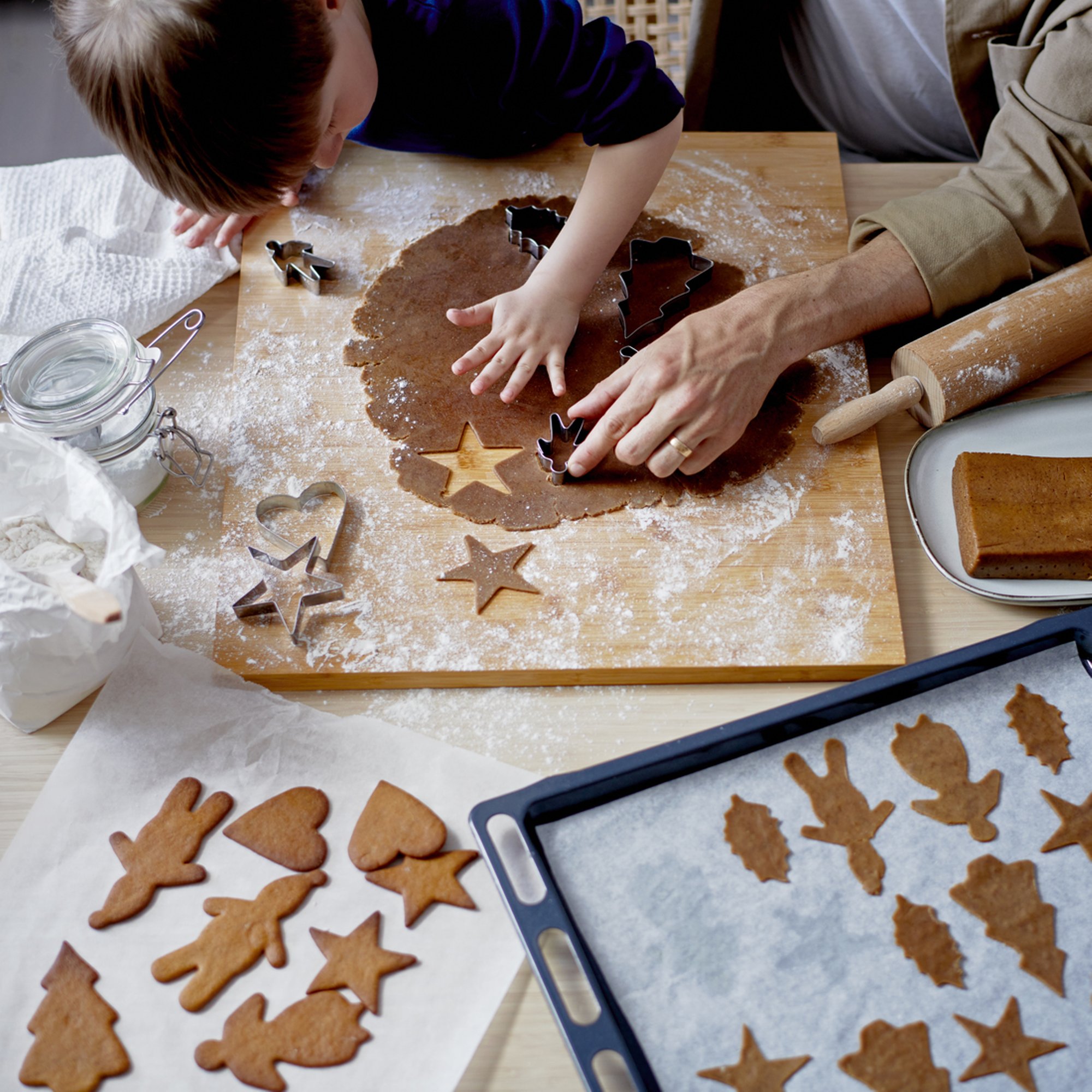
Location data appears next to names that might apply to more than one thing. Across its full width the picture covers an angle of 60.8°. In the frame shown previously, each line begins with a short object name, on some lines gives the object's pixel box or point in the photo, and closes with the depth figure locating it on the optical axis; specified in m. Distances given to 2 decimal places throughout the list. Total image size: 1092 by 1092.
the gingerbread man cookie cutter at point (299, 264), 1.13
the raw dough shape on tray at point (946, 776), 0.78
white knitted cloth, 1.11
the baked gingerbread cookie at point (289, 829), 0.78
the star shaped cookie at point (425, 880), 0.76
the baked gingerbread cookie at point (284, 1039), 0.70
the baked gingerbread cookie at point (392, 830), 0.78
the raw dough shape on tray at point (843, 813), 0.76
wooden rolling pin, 0.97
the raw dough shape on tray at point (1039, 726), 0.81
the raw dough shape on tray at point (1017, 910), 0.72
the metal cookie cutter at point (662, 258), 1.09
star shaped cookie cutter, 0.90
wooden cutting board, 0.88
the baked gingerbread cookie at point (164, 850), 0.77
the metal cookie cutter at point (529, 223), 1.16
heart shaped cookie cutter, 0.97
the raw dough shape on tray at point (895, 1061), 0.68
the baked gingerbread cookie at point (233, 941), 0.73
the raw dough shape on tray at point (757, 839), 0.76
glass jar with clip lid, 0.87
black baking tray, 0.67
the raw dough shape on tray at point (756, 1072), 0.67
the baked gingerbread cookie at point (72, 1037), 0.70
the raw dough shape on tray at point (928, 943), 0.72
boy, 0.78
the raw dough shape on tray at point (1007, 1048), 0.68
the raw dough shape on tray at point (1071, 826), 0.77
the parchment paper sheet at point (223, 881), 0.71
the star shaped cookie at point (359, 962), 0.73
